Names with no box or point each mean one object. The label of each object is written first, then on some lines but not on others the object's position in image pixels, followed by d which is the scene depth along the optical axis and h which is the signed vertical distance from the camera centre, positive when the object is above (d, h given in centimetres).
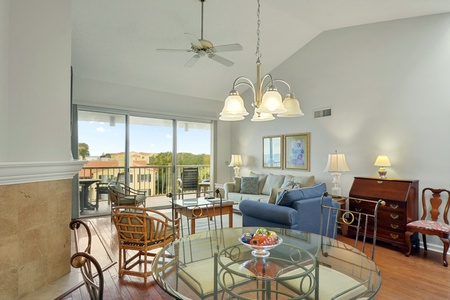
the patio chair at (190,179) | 575 -64
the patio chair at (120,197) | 449 -87
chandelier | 238 +46
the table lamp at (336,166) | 446 -27
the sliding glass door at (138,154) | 527 -7
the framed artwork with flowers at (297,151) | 550 +0
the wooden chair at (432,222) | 312 -97
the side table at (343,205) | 417 -94
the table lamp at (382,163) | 395 -19
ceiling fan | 333 +143
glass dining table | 155 -86
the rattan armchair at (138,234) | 258 -90
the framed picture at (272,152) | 613 -2
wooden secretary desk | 349 -79
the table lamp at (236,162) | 677 -29
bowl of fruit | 184 -68
